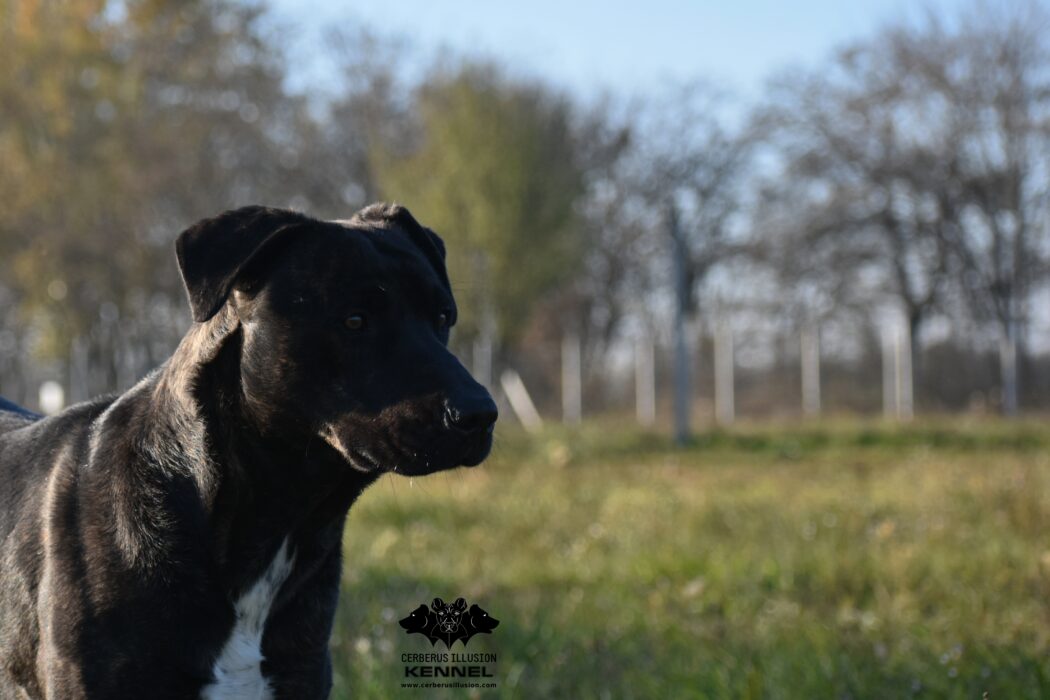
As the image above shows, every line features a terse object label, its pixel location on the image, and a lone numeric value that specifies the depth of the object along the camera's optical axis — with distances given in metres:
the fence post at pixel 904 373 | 20.55
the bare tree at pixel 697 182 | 34.28
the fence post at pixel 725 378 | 21.31
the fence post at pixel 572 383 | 22.22
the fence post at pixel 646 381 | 21.45
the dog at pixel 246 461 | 2.53
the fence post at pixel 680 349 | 15.93
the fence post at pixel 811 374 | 21.47
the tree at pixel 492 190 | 18.94
